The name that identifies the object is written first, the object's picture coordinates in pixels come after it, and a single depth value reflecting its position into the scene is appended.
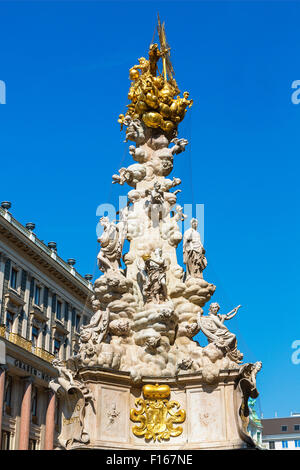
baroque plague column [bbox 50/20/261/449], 12.64
